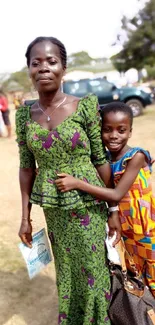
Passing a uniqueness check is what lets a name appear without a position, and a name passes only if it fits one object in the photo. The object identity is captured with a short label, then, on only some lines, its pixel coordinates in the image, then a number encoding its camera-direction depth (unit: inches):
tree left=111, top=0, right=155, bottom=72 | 1109.7
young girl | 66.1
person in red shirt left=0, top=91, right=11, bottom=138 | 395.2
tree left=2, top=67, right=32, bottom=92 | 1393.9
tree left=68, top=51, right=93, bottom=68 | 2610.5
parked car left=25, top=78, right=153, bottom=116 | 452.4
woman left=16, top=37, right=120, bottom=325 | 62.9
